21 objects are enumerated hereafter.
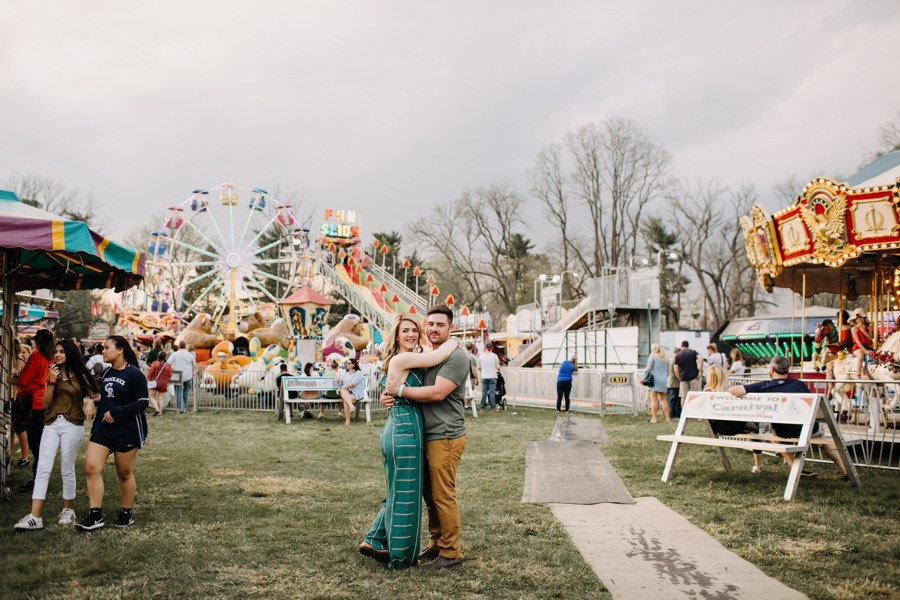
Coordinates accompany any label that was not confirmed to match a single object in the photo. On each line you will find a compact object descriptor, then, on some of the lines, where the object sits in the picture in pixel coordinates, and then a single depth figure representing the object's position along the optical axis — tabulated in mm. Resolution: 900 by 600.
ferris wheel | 35031
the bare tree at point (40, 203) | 40288
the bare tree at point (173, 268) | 35281
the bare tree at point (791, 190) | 45031
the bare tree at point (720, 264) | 45688
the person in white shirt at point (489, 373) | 18328
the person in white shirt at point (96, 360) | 15319
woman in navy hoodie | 5559
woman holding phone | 5648
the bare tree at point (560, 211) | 47594
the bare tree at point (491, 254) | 51719
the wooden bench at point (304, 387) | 14453
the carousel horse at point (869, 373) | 9875
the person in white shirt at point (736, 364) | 15695
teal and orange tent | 6004
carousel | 11000
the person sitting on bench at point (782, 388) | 7348
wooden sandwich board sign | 6672
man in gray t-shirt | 4438
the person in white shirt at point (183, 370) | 17234
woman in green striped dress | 4383
